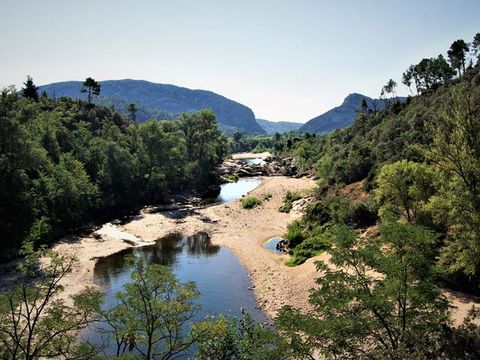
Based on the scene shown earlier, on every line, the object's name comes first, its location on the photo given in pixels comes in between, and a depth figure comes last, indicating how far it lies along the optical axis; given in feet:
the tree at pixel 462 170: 76.13
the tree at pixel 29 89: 333.21
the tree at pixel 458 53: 333.21
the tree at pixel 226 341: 59.52
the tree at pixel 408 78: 375.25
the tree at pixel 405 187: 113.91
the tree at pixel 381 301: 57.36
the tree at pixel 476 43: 347.97
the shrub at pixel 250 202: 242.58
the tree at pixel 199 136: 327.06
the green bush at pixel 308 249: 141.97
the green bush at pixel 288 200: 231.09
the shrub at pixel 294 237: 163.84
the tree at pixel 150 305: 62.23
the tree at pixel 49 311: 57.41
